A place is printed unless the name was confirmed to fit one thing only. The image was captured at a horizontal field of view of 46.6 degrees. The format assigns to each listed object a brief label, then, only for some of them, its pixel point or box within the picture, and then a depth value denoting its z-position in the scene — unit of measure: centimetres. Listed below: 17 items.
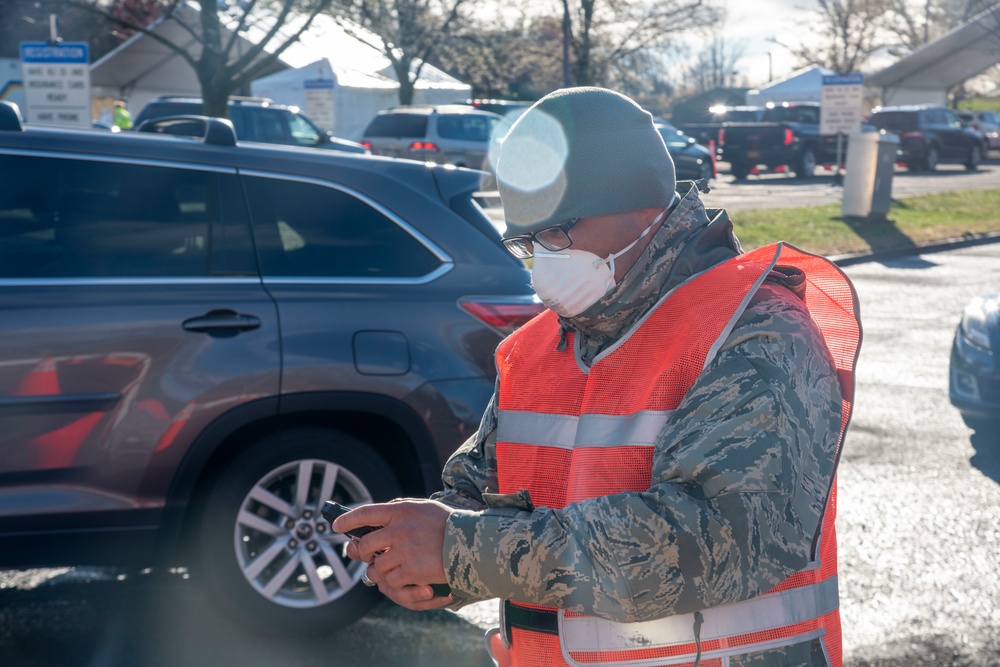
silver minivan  2422
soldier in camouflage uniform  148
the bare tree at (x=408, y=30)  3272
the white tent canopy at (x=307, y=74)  3159
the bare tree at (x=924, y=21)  6518
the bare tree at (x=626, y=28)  3844
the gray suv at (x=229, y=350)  393
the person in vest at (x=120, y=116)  2462
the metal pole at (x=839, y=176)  2517
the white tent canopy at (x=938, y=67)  4999
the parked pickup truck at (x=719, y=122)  3622
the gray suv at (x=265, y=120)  1986
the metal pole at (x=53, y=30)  1564
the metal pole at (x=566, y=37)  3538
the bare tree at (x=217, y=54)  1655
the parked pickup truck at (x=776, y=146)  3141
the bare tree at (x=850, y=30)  5634
